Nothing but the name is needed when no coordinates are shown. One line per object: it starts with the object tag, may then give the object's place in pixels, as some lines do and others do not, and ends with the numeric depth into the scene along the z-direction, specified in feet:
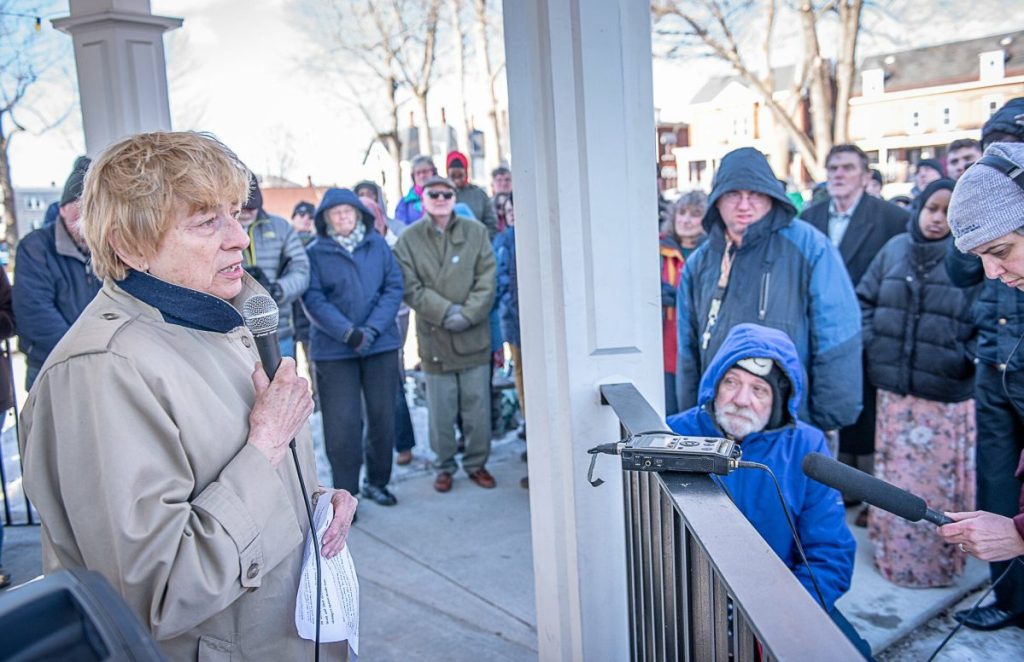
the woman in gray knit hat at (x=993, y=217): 6.06
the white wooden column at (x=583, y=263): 6.90
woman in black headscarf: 11.52
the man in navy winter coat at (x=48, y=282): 13.58
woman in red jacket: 15.75
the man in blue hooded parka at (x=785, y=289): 11.01
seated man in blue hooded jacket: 7.86
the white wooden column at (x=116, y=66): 13.05
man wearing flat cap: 16.70
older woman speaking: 4.48
